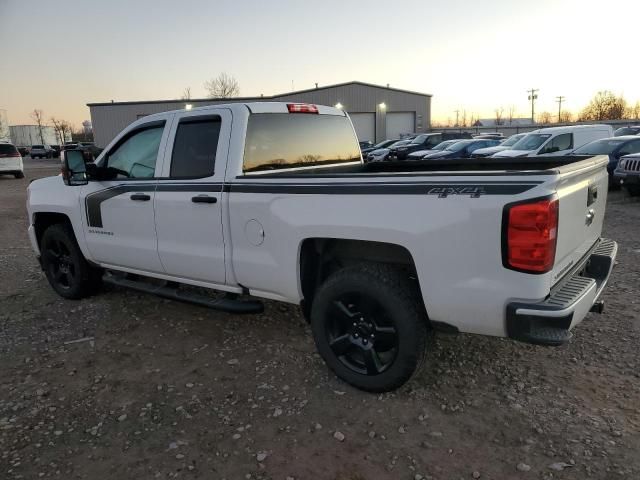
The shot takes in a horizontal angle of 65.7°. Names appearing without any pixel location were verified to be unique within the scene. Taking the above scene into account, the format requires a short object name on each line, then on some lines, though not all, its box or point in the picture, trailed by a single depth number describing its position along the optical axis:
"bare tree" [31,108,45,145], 99.09
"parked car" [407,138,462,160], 22.10
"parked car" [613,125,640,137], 26.87
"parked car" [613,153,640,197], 11.45
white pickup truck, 2.65
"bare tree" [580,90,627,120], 77.21
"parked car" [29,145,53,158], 56.34
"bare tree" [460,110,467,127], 134.09
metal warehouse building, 46.31
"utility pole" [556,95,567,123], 98.19
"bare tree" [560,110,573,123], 102.12
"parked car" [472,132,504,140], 27.23
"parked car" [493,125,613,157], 14.93
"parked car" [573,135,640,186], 13.20
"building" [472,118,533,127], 107.04
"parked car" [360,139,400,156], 27.96
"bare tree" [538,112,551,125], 109.49
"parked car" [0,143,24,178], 23.45
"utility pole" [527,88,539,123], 83.38
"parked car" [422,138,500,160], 20.00
